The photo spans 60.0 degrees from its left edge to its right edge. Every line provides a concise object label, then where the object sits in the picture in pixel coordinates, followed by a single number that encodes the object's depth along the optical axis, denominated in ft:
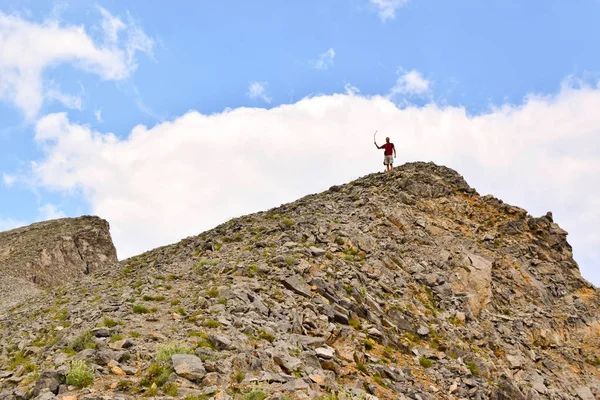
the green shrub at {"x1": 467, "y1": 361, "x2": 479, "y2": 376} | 60.64
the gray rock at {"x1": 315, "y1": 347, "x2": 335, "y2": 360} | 49.25
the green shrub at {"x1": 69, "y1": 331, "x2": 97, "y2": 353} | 44.70
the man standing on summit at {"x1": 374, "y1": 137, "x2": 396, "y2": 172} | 117.91
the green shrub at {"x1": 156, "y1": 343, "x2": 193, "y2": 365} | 41.70
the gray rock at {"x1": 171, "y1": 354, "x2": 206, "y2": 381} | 39.52
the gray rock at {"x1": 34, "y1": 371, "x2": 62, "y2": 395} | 38.50
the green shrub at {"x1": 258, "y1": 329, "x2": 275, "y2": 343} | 49.44
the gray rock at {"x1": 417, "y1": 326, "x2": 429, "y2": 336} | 64.90
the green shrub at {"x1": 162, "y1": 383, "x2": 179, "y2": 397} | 37.22
